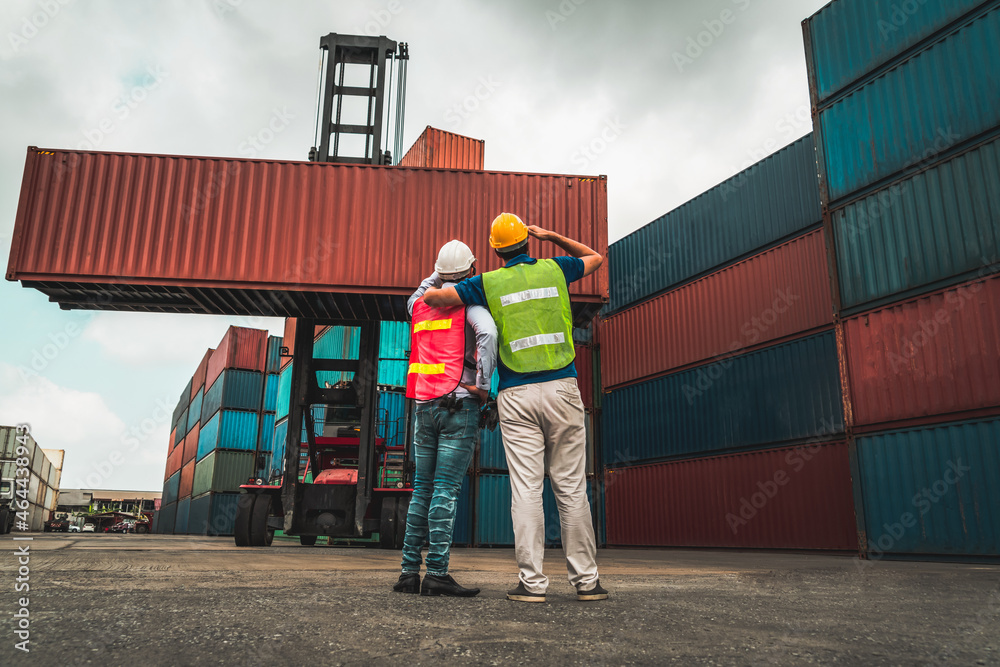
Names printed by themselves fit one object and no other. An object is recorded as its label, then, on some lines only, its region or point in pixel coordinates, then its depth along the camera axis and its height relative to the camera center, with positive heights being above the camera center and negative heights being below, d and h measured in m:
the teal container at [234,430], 28.69 +2.47
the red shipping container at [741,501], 12.67 -0.18
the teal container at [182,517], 33.53 -1.49
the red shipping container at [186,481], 34.17 +0.35
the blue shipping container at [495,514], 18.09 -0.62
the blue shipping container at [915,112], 9.87 +6.12
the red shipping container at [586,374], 20.45 +3.56
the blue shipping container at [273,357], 30.36 +5.86
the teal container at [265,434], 29.12 +2.34
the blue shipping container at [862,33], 10.73 +7.82
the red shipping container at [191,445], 35.15 +2.30
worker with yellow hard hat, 3.21 +0.48
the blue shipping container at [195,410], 36.16 +4.36
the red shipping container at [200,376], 36.11 +6.29
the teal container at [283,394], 25.08 +3.56
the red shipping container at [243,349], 29.77 +6.16
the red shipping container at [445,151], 23.97 +12.28
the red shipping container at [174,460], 41.25 +1.80
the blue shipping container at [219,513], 27.41 -1.00
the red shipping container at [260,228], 10.59 +4.20
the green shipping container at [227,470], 27.72 +0.75
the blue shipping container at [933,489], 8.95 +0.09
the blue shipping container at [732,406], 13.53 +2.03
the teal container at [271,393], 29.94 +4.25
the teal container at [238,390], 29.23 +4.28
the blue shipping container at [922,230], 9.54 +4.05
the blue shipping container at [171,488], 39.72 -0.03
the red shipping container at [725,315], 14.14 +4.28
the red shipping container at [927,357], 9.20 +2.01
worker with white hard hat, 3.43 +0.44
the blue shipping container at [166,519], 39.75 -1.96
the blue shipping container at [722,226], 14.77 +6.57
